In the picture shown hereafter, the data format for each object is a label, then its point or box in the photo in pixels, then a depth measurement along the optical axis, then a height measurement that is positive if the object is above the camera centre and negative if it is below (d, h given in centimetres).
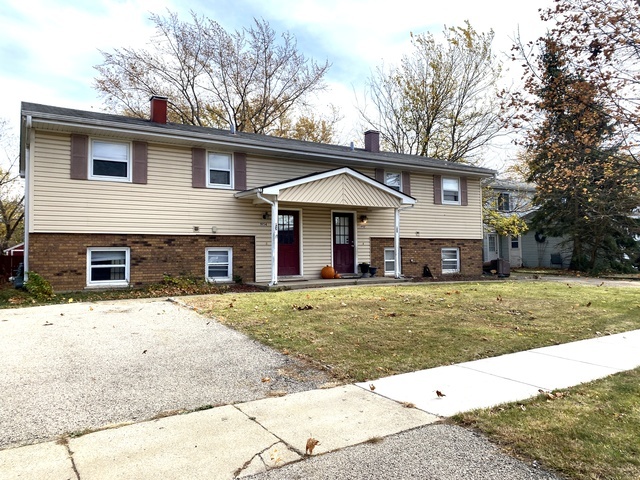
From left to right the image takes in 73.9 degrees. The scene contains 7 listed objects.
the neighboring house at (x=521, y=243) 2644 +76
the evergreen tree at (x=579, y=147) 921 +289
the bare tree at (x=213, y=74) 2362 +1078
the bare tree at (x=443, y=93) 2412 +958
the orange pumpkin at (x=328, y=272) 1461 -54
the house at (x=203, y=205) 1113 +166
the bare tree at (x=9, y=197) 2930 +452
